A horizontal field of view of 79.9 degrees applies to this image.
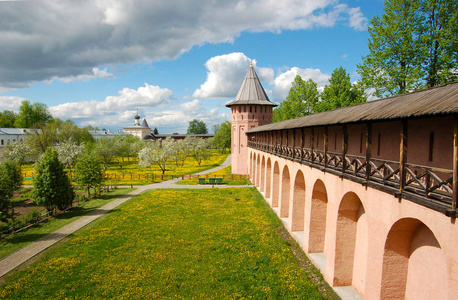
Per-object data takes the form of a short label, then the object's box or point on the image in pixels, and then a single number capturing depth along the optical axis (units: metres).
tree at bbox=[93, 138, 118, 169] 44.57
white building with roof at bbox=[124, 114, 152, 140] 105.81
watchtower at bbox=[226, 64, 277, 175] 34.34
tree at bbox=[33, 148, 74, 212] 17.92
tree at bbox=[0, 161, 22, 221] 14.34
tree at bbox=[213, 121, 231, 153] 74.36
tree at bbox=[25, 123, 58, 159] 45.61
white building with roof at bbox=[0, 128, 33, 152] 61.09
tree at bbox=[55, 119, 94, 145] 50.56
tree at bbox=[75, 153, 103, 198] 23.00
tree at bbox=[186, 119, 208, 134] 145.50
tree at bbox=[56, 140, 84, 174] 37.91
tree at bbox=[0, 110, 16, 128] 74.06
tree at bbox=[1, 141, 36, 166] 38.84
